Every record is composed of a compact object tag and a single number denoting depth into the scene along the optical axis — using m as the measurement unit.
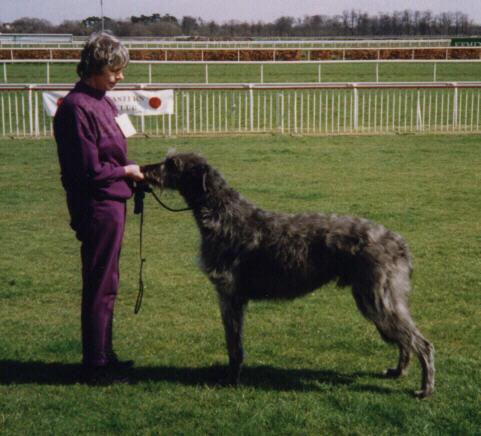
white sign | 18.94
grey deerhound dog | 4.79
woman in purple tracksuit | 4.65
